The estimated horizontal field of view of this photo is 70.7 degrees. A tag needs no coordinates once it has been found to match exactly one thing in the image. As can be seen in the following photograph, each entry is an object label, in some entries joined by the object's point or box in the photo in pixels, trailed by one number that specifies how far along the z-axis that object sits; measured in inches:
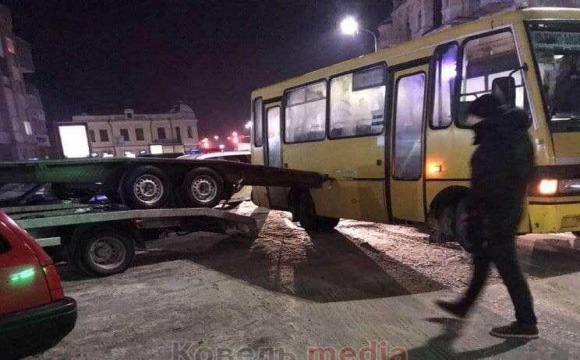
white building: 2428.9
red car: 104.6
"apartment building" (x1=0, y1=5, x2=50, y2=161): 1414.9
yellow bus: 185.2
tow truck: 227.6
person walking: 127.4
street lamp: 558.2
